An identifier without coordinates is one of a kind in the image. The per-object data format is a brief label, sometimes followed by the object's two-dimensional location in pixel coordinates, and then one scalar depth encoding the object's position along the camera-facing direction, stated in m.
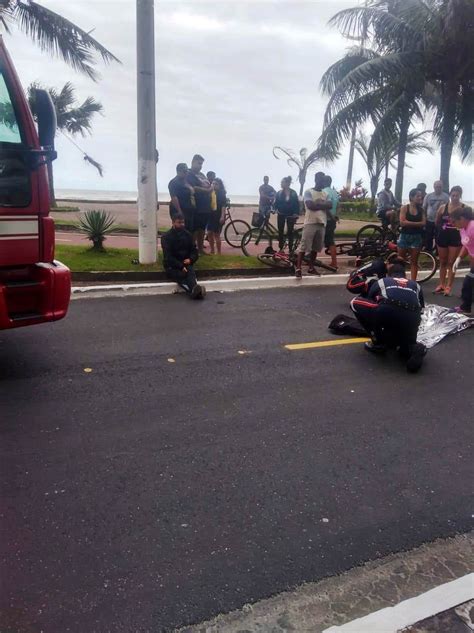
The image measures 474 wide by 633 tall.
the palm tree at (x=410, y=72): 13.05
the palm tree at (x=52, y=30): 12.26
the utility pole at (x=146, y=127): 8.55
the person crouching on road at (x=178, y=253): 8.21
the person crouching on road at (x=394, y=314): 5.43
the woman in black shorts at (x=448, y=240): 8.77
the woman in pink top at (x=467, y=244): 7.70
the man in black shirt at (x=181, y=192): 9.51
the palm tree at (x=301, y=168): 37.47
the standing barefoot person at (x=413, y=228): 9.08
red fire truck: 4.16
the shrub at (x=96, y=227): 10.16
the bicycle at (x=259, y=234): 11.91
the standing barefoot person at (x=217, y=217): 11.22
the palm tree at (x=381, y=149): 15.98
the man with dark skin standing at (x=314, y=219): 9.48
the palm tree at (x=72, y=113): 29.55
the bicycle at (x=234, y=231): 13.11
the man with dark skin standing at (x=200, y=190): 9.80
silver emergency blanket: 6.50
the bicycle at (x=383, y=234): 11.68
